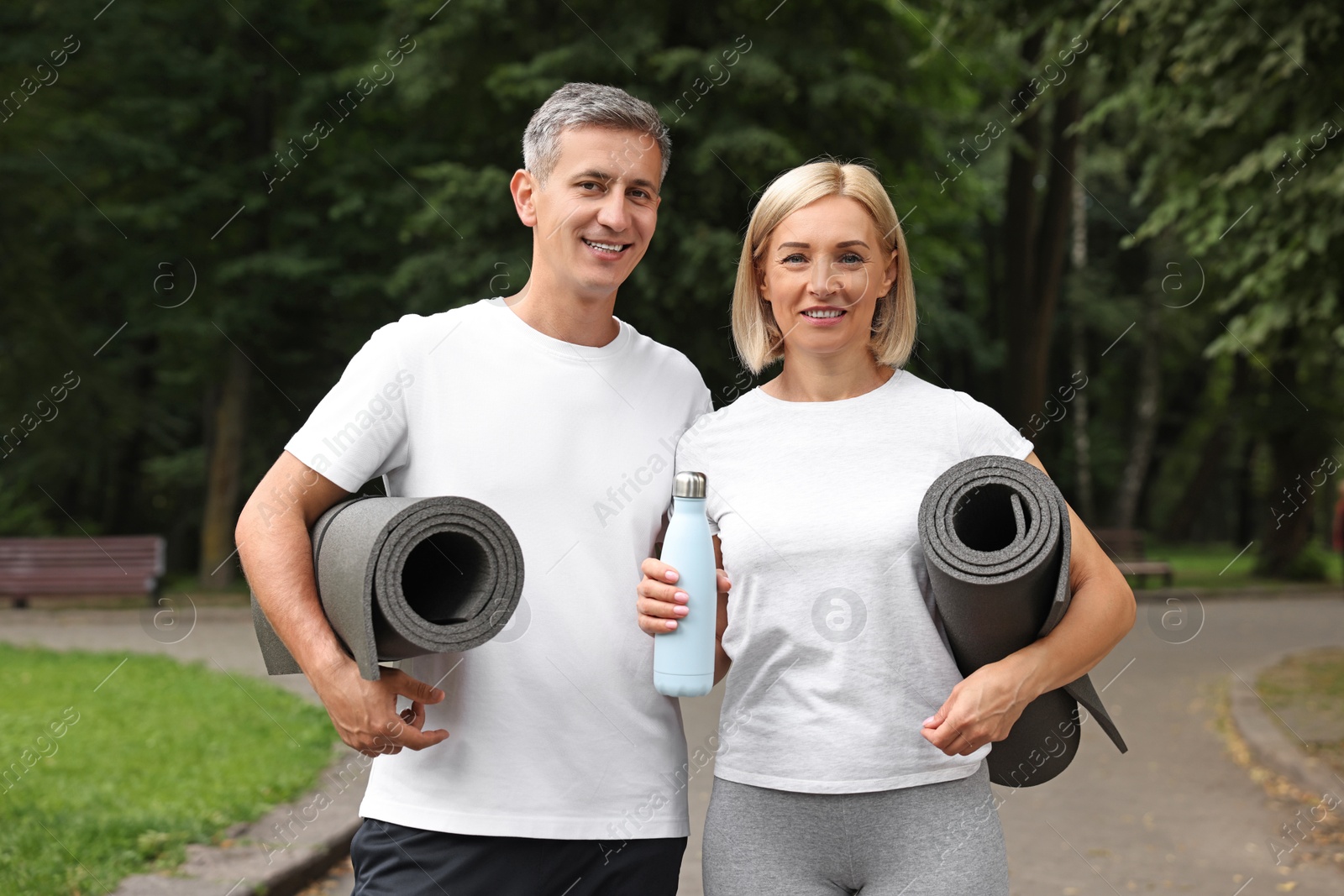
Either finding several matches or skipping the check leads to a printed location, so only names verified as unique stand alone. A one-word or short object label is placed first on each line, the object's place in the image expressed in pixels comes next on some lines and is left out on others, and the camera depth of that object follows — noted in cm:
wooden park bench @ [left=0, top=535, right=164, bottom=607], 1611
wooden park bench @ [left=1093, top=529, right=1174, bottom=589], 1959
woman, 227
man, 249
